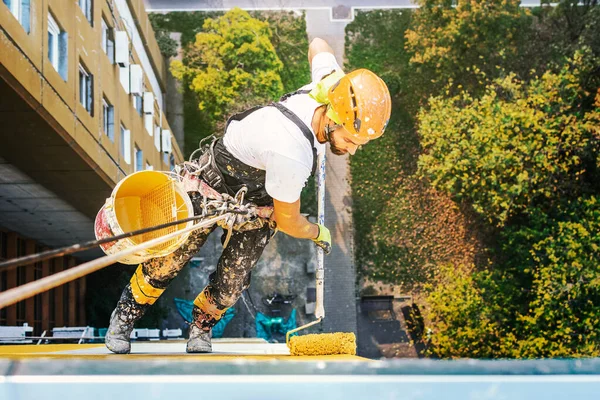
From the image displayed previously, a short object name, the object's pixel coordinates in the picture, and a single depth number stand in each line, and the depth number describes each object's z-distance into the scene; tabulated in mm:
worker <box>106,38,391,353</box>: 2500
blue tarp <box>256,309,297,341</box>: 9531
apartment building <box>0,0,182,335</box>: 4867
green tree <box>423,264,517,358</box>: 8898
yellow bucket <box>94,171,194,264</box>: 2801
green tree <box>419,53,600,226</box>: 8875
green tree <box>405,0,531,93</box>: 9992
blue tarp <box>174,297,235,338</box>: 9289
